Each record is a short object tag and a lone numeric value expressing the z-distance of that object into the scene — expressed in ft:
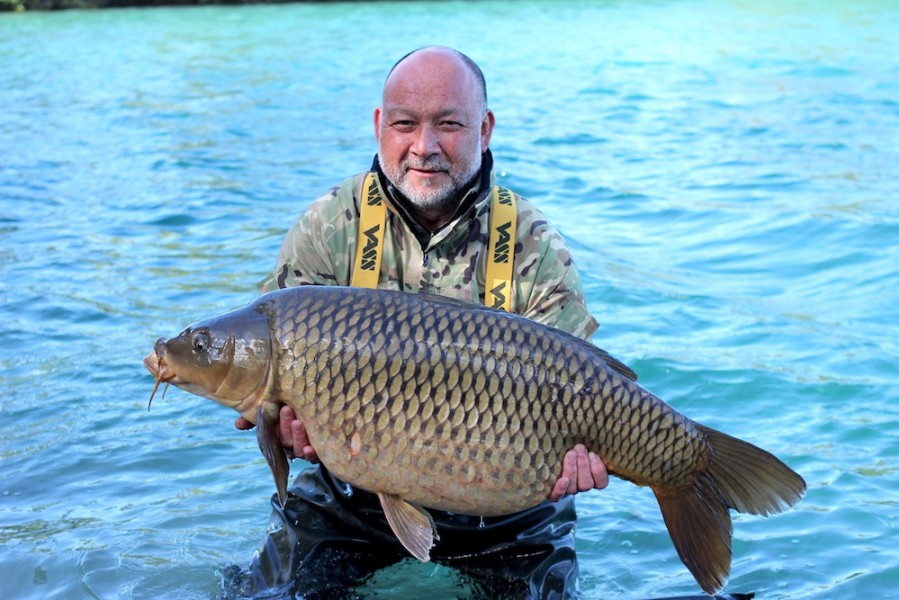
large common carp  10.75
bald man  12.69
